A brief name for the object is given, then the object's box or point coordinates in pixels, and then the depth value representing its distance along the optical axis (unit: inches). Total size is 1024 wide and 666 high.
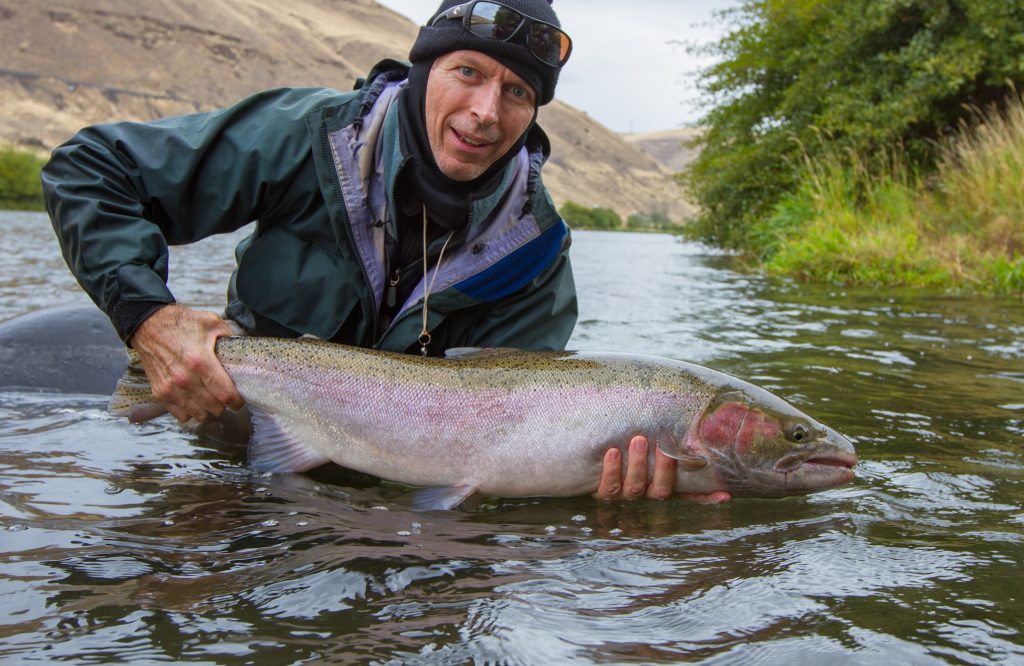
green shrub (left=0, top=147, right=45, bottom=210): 1897.1
